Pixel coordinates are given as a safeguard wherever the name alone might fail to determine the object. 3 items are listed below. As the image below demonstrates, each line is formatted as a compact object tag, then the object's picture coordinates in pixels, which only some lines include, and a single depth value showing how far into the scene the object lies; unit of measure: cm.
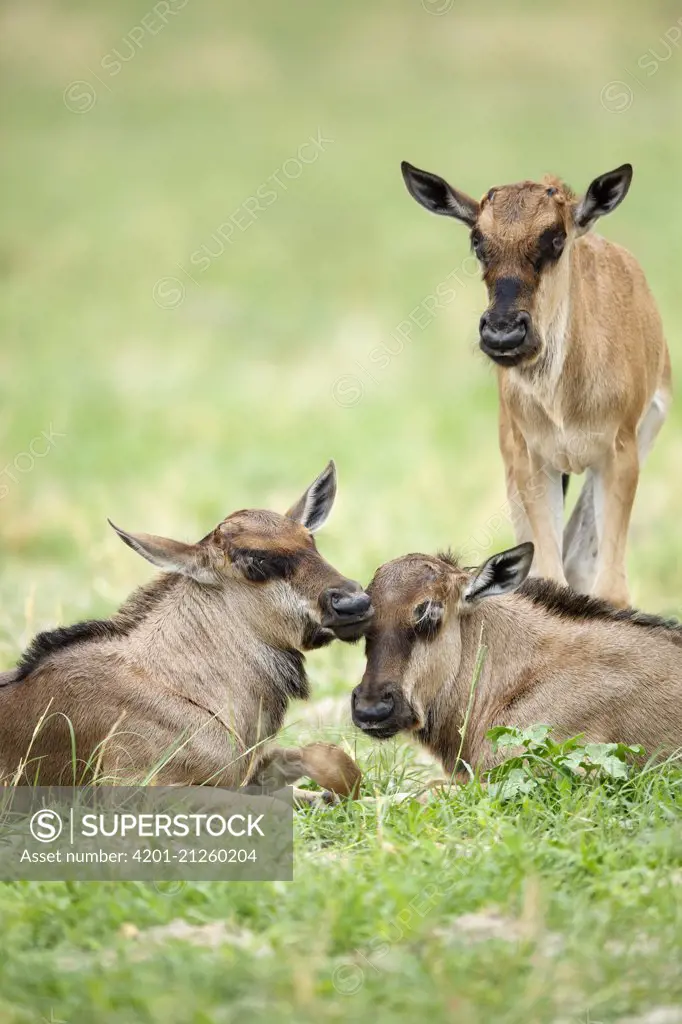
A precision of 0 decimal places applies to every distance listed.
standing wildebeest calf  1991
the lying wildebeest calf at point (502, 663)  1778
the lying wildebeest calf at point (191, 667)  1737
